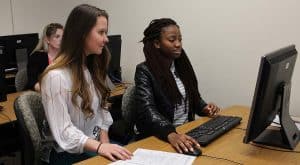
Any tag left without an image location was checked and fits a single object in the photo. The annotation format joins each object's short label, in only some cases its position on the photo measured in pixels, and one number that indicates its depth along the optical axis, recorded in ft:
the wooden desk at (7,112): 7.29
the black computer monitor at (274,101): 4.53
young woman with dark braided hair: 6.56
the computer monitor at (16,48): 10.51
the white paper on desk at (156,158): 4.70
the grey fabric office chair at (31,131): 5.55
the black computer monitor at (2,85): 7.60
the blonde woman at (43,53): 9.55
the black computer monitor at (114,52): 10.04
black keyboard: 5.54
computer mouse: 5.00
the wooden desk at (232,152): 4.87
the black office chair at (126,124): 7.23
